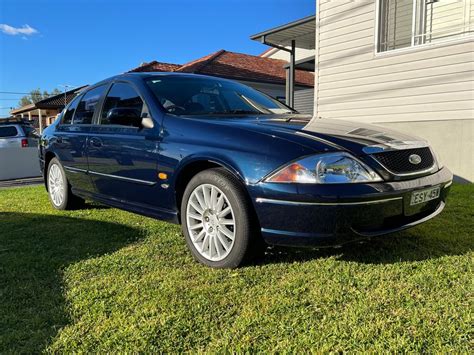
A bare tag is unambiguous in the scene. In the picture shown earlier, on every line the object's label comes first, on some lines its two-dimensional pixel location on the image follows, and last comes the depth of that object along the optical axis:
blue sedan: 2.70
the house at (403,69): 6.45
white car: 13.24
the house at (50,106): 26.84
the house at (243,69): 17.58
